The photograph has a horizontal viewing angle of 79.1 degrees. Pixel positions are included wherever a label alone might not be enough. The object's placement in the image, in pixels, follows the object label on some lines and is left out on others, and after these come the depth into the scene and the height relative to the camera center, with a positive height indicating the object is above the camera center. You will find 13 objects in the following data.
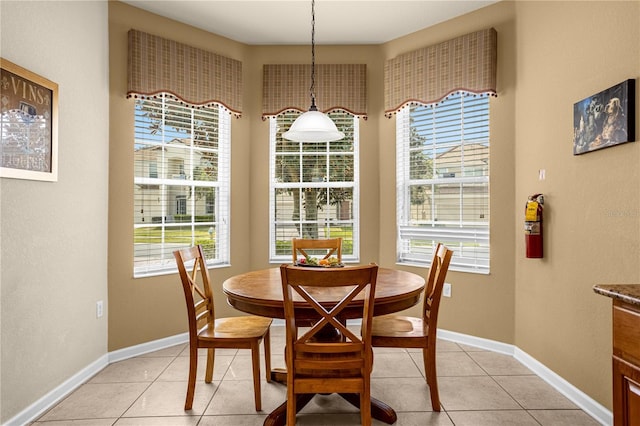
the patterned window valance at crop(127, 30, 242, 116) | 3.22 +1.24
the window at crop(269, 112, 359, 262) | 4.07 +0.23
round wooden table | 1.95 -0.45
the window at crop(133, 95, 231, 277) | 3.36 +0.26
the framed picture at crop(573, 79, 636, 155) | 1.98 +0.51
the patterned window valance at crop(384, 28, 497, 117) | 3.29 +1.27
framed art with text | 2.08 +0.50
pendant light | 2.48 +0.54
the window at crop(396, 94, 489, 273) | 3.45 +0.28
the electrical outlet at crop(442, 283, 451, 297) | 3.58 -0.74
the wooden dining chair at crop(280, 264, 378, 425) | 1.76 -0.68
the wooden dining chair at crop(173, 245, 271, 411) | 2.25 -0.74
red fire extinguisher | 2.80 -0.11
